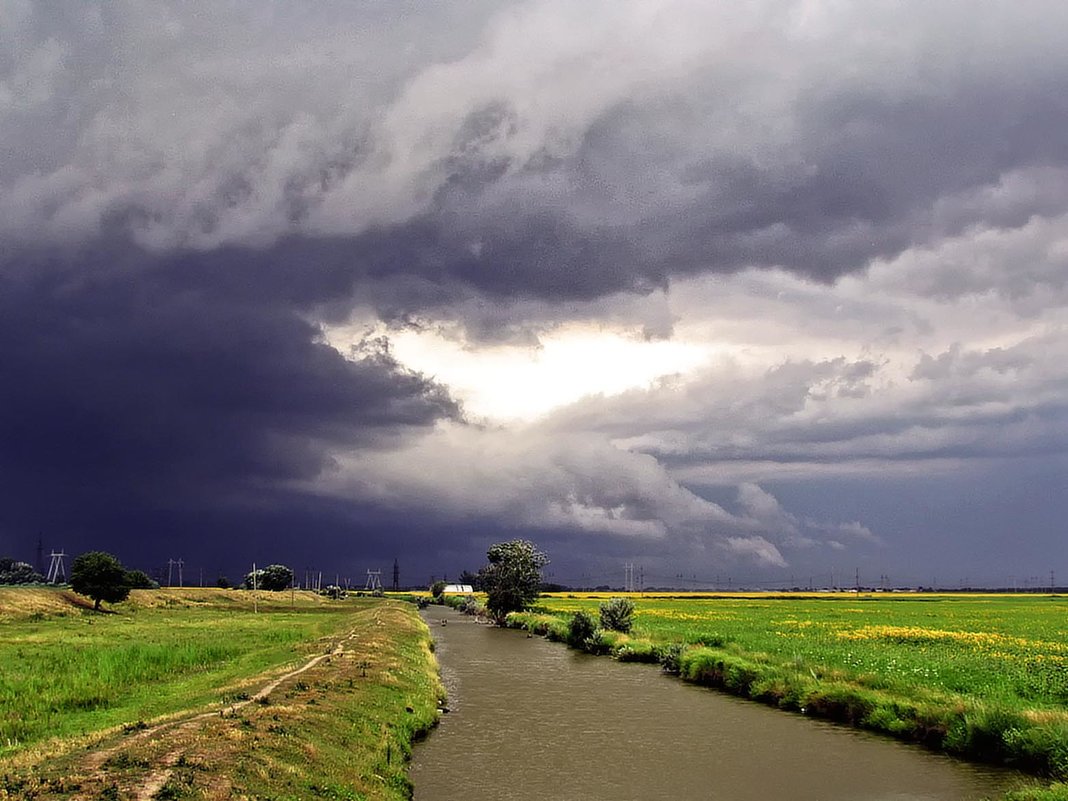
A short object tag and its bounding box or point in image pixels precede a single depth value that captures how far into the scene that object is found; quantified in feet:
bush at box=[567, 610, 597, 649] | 231.59
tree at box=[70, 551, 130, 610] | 315.99
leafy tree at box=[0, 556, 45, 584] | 601.21
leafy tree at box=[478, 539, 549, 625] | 364.17
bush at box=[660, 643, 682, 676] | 169.81
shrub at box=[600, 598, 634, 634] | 232.12
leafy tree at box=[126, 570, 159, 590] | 376.56
